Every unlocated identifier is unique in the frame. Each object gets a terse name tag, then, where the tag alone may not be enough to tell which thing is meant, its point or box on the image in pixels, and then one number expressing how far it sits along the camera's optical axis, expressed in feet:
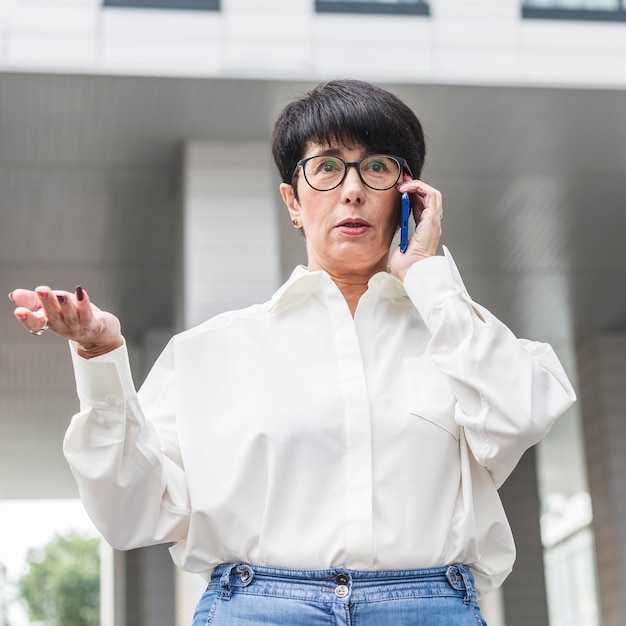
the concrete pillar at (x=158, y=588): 45.96
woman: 6.45
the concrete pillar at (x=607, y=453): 43.32
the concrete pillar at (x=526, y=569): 51.70
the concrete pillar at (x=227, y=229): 28.63
